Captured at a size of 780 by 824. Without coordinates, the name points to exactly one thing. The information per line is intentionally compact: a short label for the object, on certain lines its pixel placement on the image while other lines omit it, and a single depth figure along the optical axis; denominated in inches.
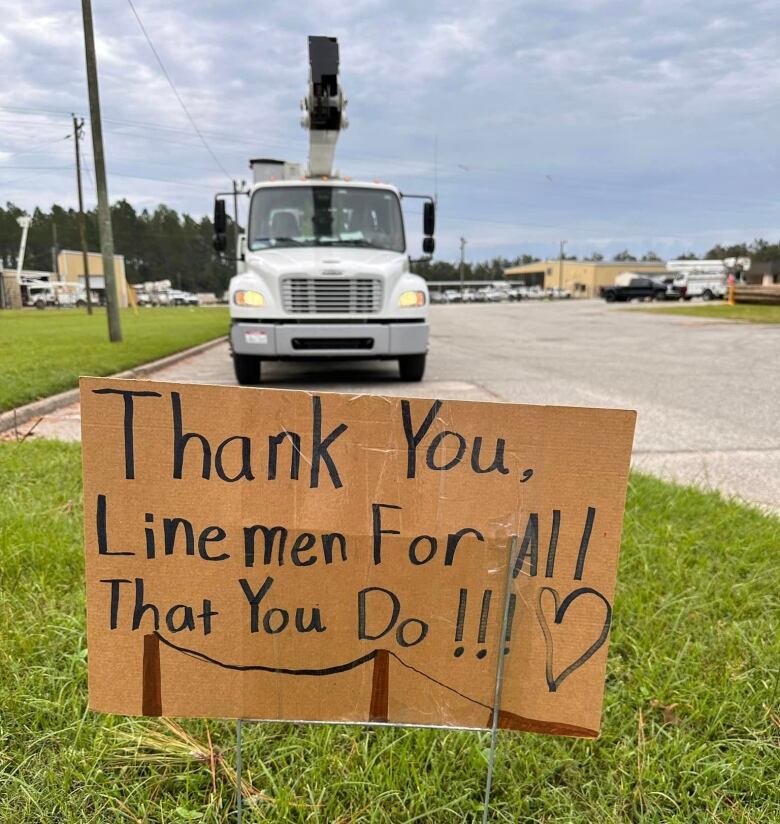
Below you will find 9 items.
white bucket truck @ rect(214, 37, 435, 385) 288.4
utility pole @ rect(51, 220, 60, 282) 2498.3
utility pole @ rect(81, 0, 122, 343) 430.4
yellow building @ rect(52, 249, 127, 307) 2586.1
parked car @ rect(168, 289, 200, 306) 2817.4
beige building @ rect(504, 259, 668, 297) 3437.5
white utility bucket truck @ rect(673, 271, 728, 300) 1715.1
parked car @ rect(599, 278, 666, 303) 1818.4
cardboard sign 44.8
